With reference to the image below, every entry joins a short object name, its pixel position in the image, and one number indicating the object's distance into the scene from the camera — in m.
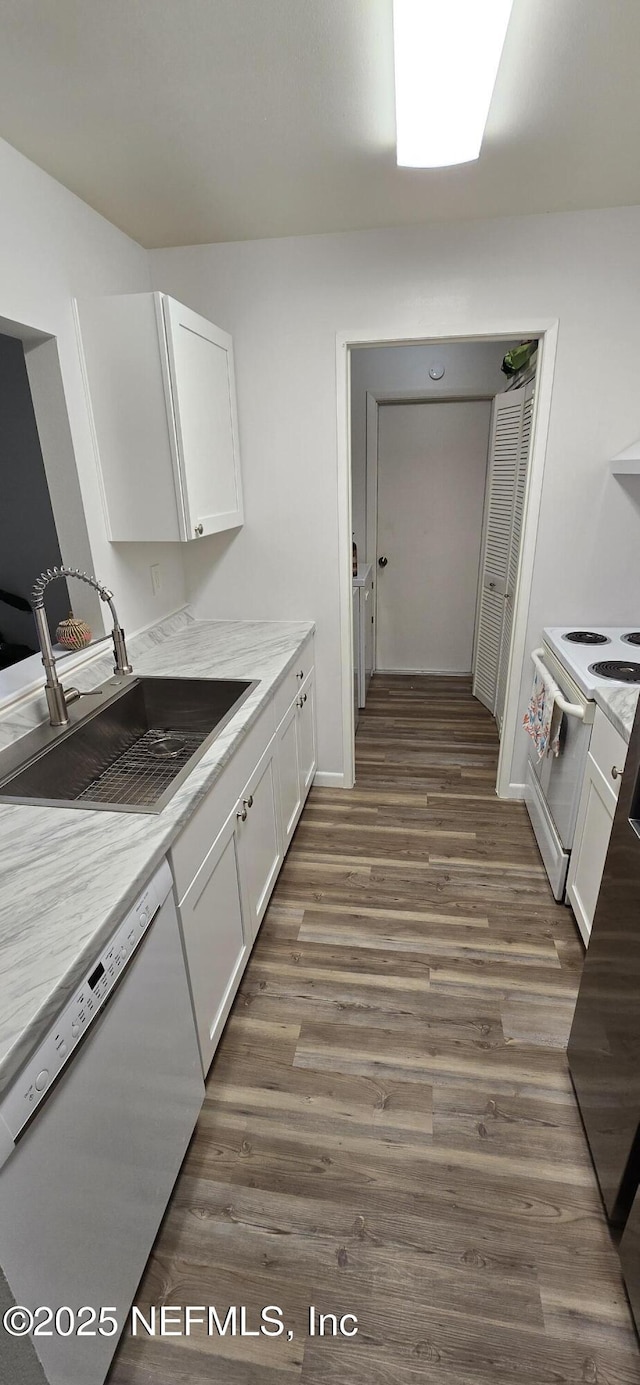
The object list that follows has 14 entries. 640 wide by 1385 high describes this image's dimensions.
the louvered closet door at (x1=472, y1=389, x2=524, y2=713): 3.43
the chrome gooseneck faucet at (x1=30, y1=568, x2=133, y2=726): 1.51
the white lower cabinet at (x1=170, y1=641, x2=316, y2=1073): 1.41
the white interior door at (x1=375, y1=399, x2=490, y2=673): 4.16
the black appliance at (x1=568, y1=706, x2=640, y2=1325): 1.16
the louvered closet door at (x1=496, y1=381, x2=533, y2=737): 3.06
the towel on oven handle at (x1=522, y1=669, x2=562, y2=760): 2.17
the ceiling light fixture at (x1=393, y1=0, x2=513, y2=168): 1.10
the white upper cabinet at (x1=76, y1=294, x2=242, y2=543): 1.90
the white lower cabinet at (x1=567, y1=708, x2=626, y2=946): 1.72
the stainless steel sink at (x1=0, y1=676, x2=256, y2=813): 1.47
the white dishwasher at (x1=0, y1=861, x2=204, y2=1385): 0.80
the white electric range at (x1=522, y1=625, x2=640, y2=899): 1.99
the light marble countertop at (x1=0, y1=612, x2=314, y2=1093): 0.84
